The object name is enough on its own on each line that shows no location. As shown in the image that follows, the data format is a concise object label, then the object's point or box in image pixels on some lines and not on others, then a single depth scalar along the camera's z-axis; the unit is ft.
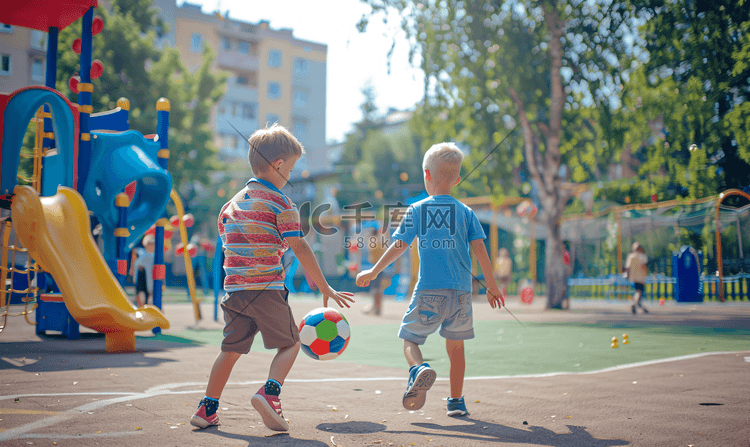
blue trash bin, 40.24
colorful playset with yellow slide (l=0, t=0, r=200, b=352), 22.11
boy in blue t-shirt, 12.61
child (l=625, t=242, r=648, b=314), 46.14
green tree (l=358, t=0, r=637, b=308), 44.83
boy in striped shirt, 11.10
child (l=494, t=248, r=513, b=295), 62.95
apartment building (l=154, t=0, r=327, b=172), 159.94
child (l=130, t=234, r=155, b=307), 41.39
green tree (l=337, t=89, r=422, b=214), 155.74
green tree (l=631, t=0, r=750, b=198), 23.52
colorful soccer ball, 13.12
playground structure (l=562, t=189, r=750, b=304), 29.86
